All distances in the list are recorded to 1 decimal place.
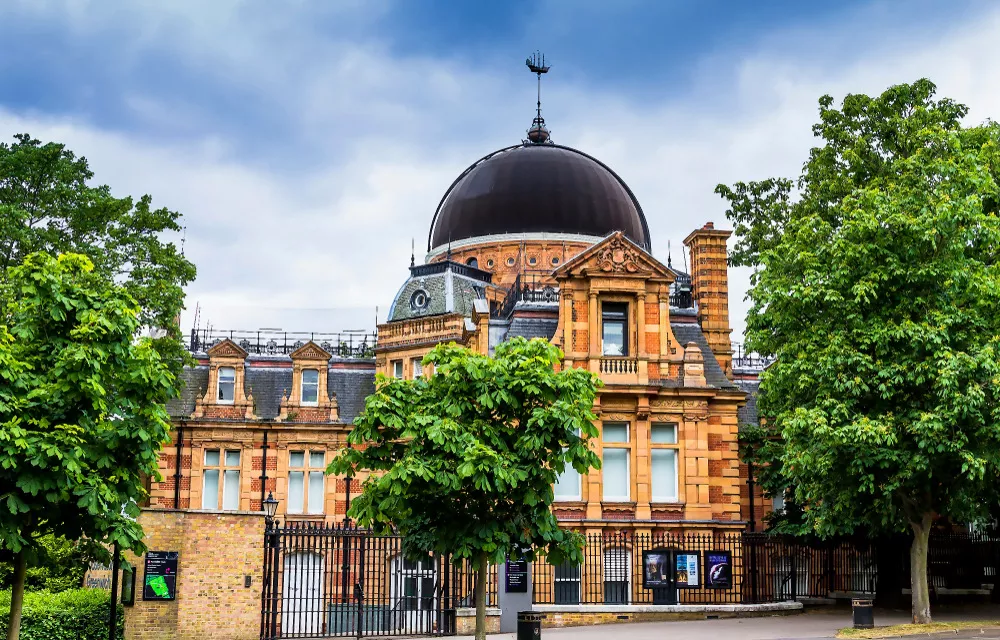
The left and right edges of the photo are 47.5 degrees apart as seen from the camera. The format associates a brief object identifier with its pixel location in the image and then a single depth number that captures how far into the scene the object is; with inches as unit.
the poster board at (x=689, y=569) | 1176.2
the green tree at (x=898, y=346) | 970.1
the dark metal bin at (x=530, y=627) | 864.9
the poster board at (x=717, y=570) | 1175.0
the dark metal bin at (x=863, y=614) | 965.8
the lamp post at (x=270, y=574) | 948.0
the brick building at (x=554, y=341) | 1331.2
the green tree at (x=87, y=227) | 1261.1
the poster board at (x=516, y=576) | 1025.5
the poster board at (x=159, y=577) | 912.3
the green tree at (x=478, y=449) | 851.4
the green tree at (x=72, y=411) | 678.5
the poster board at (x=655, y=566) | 1166.3
